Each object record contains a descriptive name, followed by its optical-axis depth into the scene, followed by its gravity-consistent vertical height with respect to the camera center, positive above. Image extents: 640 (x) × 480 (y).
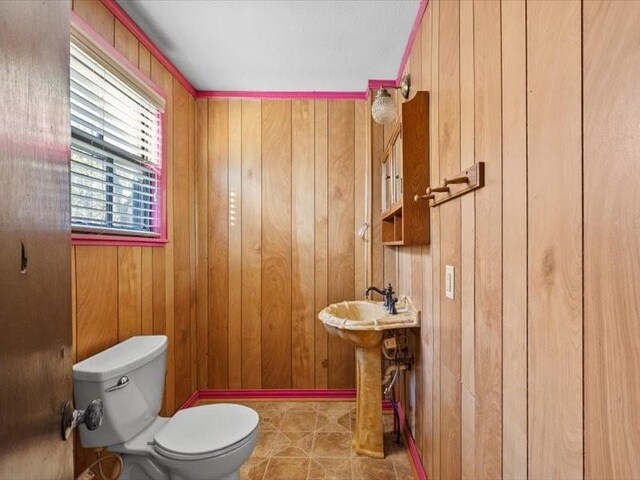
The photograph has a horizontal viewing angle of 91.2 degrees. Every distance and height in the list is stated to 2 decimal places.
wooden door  0.45 +0.01
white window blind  1.34 +0.46
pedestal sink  1.63 -0.70
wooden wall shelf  1.45 +0.35
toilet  1.24 -0.82
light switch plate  1.12 -0.15
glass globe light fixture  1.79 +0.77
